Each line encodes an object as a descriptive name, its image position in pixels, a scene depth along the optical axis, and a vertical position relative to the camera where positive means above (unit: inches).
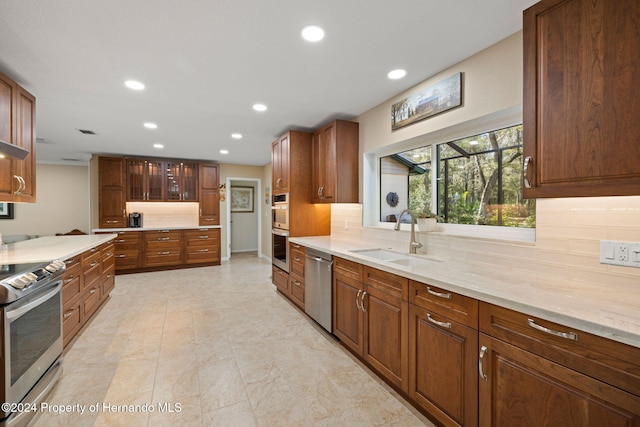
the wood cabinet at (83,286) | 101.4 -30.9
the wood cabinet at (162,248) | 225.3 -27.9
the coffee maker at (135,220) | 232.1 -5.7
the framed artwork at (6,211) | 248.1 +1.8
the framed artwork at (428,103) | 87.7 +37.7
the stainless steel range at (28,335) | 61.9 -30.5
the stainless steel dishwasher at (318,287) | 110.7 -30.5
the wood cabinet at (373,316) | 74.5 -31.3
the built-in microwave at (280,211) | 156.6 +1.1
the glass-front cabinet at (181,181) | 243.4 +27.6
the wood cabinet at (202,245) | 238.8 -27.6
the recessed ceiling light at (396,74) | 92.7 +46.0
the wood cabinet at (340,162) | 133.4 +24.2
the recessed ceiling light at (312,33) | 70.6 +45.6
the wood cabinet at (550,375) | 38.1 -24.7
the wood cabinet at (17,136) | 90.5 +25.8
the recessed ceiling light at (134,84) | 99.3 +45.5
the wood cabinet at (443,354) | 56.4 -30.6
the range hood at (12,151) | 75.1 +17.2
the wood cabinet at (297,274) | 137.7 -30.5
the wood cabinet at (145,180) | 231.1 +27.3
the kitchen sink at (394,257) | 93.9 -15.7
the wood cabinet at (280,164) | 156.9 +28.1
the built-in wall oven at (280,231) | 156.7 -10.3
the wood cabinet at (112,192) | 222.8 +16.5
